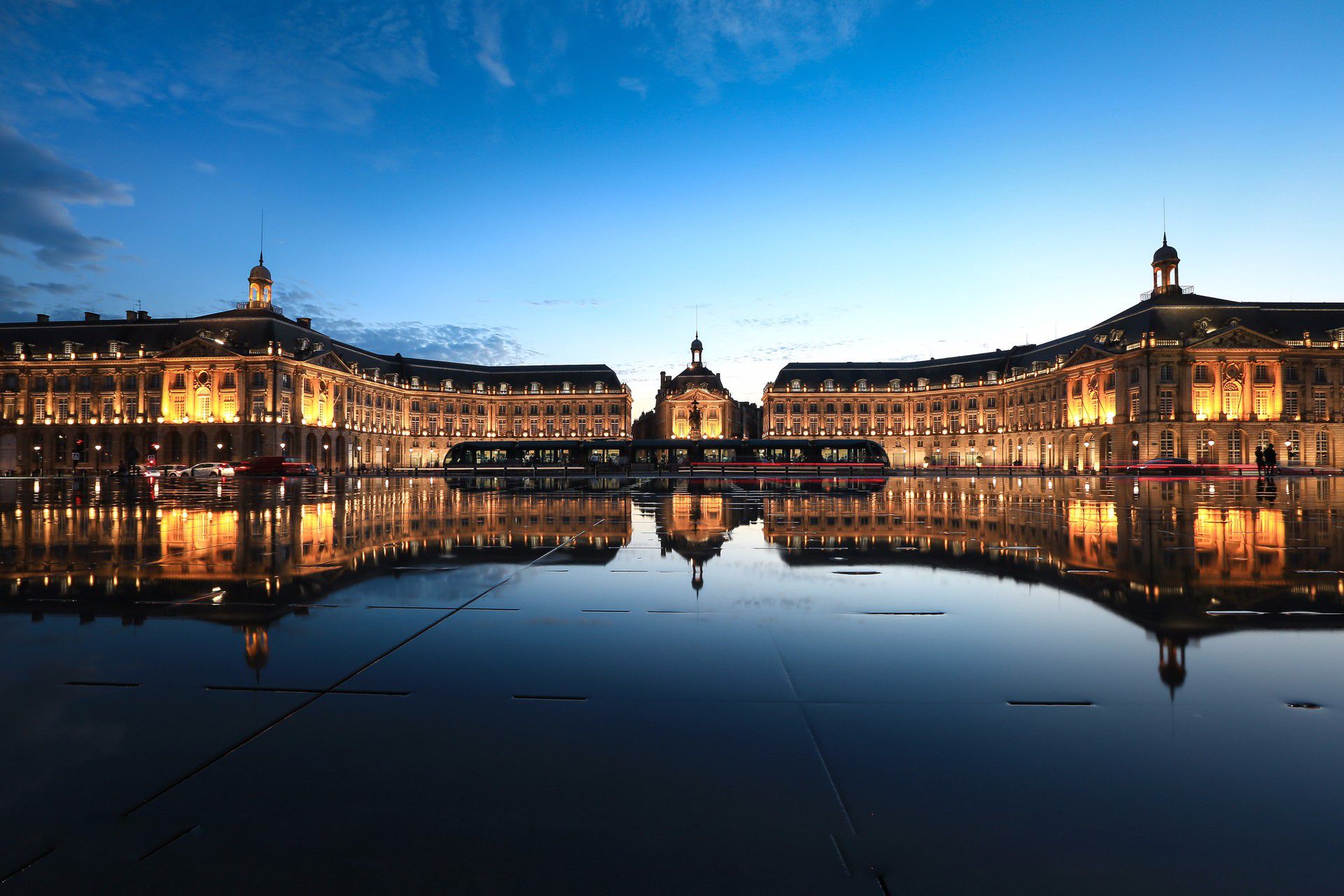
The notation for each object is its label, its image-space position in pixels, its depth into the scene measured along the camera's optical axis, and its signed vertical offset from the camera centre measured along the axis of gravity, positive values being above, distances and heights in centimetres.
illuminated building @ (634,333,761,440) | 13050 +907
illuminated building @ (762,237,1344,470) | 7831 +742
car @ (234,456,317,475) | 5103 -66
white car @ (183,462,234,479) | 5547 -96
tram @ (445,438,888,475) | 6806 -36
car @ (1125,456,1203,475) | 5862 -196
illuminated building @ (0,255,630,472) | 8531 +912
